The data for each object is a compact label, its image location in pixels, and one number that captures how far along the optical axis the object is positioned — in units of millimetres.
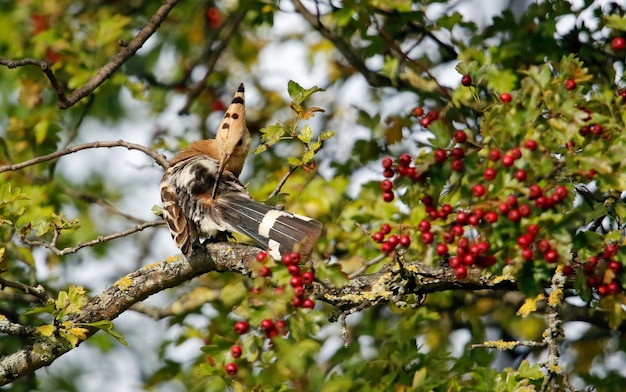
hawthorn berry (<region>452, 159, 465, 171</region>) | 6367
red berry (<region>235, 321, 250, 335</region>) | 6738
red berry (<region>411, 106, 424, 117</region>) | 7146
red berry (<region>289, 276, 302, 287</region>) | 6223
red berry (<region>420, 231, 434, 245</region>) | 6352
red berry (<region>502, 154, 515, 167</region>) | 5932
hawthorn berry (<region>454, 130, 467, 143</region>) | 6457
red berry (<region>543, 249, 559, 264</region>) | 6016
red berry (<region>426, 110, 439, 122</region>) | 7107
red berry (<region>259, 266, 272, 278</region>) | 6352
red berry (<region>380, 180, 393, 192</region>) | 7031
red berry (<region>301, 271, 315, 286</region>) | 6215
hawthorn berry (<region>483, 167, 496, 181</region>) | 6055
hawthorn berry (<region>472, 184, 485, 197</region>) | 6133
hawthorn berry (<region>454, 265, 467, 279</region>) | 6559
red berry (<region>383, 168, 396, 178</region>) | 6930
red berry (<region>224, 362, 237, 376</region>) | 6543
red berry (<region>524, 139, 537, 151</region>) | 5875
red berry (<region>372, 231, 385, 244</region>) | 6937
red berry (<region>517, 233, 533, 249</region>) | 5918
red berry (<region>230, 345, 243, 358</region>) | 6449
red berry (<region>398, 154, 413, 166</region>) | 6625
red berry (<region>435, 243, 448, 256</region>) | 6363
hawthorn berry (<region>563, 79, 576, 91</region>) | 6520
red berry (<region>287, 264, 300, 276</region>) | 6309
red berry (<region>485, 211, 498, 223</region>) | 5988
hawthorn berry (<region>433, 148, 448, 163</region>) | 6418
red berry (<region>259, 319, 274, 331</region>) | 6121
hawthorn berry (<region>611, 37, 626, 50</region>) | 9615
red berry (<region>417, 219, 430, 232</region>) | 6375
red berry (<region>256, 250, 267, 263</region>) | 6521
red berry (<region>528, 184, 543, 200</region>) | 5902
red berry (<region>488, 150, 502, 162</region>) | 6074
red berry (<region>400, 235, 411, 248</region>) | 6812
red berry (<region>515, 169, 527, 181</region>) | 5895
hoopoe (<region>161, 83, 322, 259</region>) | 8539
